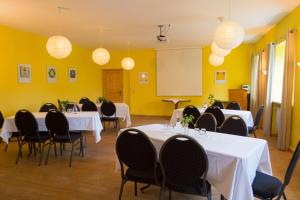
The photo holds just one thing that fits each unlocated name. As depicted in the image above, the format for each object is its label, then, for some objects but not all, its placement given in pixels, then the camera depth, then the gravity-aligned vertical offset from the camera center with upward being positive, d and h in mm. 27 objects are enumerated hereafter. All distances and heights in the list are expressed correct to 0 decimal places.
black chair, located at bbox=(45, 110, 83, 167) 3994 -767
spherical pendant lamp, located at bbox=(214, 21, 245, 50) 3193 +655
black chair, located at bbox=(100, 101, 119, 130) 6586 -756
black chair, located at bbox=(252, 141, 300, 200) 1970 -916
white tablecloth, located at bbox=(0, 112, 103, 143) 4367 -767
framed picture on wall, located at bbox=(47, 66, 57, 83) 7328 +263
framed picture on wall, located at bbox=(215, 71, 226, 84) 8977 +213
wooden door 10375 -66
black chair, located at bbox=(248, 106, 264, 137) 5039 -796
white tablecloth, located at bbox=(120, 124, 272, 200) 2000 -706
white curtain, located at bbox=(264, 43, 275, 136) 5832 -7
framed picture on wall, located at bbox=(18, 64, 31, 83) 6270 +253
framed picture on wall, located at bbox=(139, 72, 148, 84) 9953 +230
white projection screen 9164 +416
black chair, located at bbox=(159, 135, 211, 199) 2066 -742
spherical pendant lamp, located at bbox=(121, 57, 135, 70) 7504 +611
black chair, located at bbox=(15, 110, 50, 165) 4039 -794
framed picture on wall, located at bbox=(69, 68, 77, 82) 8488 +286
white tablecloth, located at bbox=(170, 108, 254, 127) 5074 -672
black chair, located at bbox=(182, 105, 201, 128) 5111 -613
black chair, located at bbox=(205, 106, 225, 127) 4888 -638
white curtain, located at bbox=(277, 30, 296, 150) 4688 -223
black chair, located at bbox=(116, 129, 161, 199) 2285 -728
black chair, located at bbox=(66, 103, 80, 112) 5064 -510
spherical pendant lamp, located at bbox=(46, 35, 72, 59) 4125 +630
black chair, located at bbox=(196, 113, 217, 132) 3505 -588
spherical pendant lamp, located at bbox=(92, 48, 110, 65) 5648 +630
